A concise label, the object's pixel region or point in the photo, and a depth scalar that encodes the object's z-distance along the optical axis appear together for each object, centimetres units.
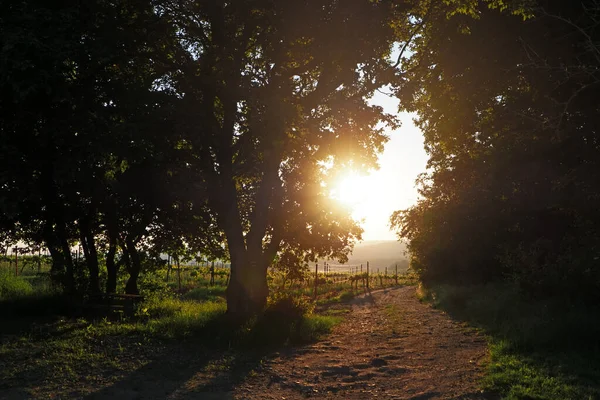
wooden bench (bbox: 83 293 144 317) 1747
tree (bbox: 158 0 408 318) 1359
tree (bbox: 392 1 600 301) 1215
